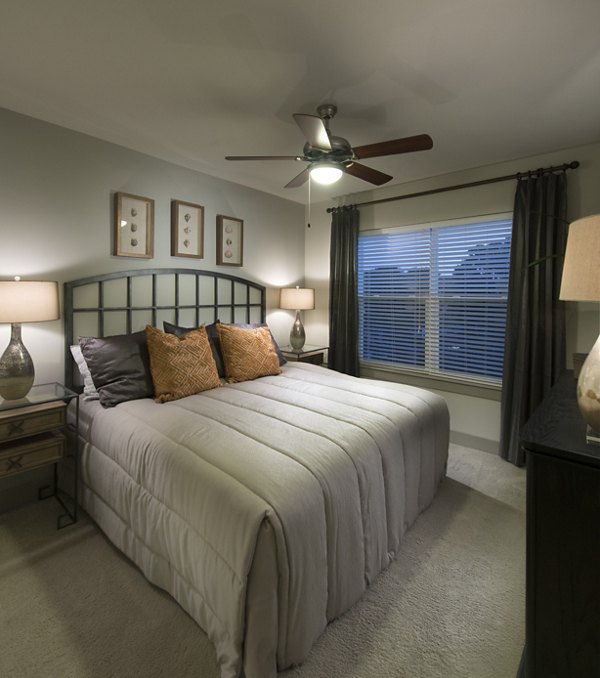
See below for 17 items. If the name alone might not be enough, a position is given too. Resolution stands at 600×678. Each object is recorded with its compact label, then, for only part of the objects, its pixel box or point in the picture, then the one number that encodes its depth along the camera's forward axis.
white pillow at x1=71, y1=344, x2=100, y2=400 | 2.53
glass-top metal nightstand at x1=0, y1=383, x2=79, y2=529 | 2.05
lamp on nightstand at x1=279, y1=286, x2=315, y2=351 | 4.25
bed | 1.33
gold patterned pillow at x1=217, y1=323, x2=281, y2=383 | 3.09
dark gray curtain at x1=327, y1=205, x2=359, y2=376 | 4.26
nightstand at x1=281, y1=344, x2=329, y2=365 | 4.10
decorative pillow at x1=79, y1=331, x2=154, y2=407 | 2.43
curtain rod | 2.95
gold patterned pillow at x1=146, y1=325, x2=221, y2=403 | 2.53
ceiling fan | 2.02
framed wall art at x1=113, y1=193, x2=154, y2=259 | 2.98
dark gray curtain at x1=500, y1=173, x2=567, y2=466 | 2.97
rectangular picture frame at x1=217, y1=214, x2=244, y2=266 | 3.76
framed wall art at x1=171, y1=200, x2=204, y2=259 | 3.37
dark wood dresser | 1.00
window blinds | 3.46
